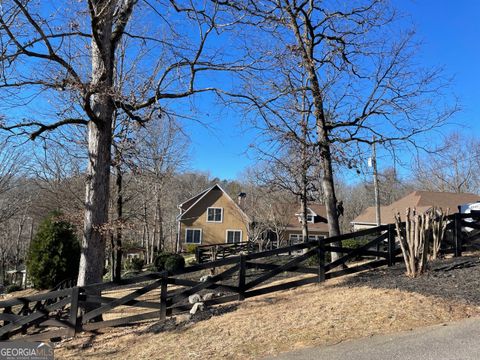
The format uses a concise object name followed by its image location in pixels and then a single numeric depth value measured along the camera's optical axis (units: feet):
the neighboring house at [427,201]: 107.55
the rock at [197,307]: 25.49
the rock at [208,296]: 29.07
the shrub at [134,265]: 90.59
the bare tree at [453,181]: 150.66
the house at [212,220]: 131.75
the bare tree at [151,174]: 36.81
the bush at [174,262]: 70.05
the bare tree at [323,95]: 38.50
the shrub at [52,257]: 55.16
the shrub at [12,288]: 78.40
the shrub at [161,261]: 76.74
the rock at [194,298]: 27.61
